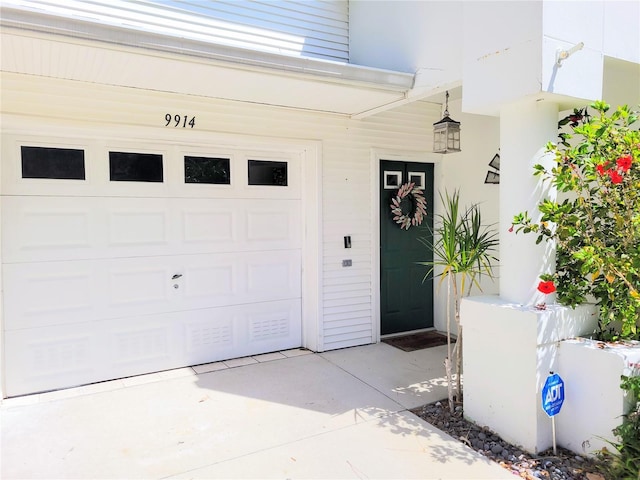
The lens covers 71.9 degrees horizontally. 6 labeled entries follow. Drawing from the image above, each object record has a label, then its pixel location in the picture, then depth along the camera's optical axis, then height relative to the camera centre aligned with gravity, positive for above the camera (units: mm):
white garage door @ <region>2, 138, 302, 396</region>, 3744 -483
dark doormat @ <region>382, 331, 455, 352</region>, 5160 -1654
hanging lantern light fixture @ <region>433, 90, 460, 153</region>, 4375 +684
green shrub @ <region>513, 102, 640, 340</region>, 2748 -118
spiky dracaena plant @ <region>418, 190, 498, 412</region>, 3381 -377
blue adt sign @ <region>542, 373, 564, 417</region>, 2721 -1191
